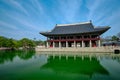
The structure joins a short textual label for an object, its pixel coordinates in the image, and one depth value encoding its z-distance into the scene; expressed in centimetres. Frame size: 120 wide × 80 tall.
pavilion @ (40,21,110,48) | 1975
